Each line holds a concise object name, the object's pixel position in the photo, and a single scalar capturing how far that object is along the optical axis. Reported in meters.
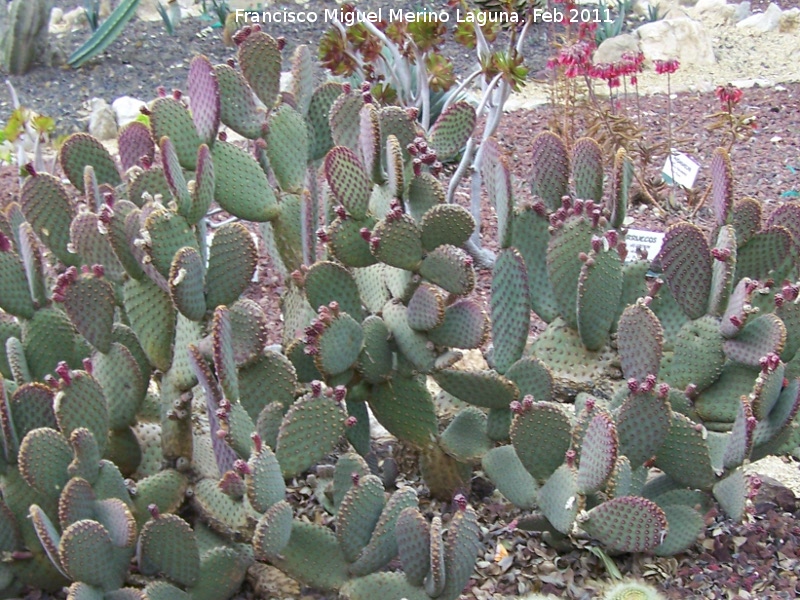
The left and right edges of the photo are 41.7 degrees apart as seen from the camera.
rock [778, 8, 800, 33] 9.84
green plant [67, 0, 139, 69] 9.36
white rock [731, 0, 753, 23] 10.48
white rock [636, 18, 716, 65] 8.99
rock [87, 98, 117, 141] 7.69
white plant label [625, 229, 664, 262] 4.09
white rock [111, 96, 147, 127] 7.89
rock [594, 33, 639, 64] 8.84
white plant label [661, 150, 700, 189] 5.18
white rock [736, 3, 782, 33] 9.95
